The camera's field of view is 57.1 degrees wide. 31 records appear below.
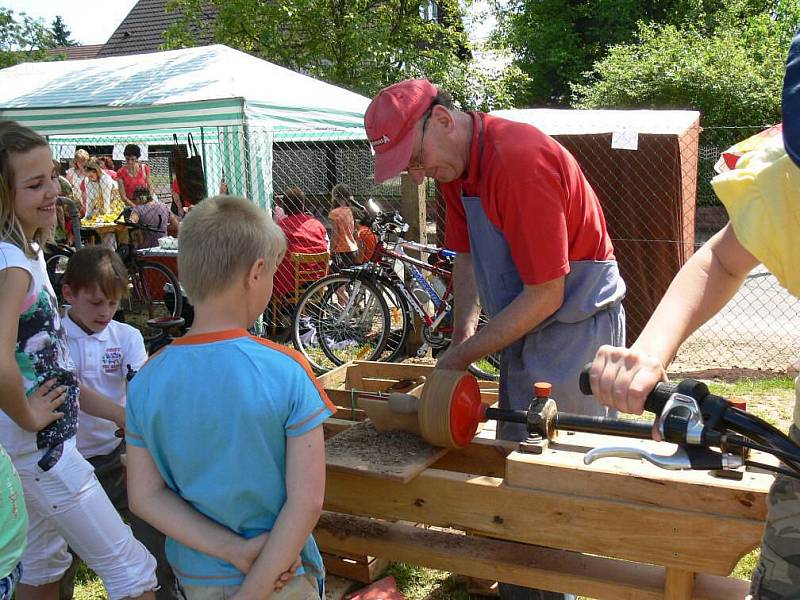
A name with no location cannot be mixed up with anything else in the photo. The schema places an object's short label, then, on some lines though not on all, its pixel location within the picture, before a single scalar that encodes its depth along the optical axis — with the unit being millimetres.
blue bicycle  6605
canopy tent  6695
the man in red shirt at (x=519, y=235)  2275
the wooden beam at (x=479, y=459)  2283
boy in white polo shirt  2877
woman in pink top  12086
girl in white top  2145
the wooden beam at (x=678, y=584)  1874
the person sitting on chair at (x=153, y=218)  9180
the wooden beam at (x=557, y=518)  1746
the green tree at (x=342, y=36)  11688
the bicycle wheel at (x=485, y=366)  5859
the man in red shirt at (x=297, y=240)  7523
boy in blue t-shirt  1583
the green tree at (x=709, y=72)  14539
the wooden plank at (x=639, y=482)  1708
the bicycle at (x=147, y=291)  8148
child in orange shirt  7910
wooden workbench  1748
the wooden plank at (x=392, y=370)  3246
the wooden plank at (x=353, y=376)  3475
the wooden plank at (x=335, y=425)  2558
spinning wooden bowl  2086
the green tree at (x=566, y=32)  19625
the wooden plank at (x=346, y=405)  2773
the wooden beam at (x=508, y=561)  2004
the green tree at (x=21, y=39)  27875
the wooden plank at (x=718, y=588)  1935
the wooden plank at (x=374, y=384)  3338
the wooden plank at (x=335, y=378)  3402
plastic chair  7457
